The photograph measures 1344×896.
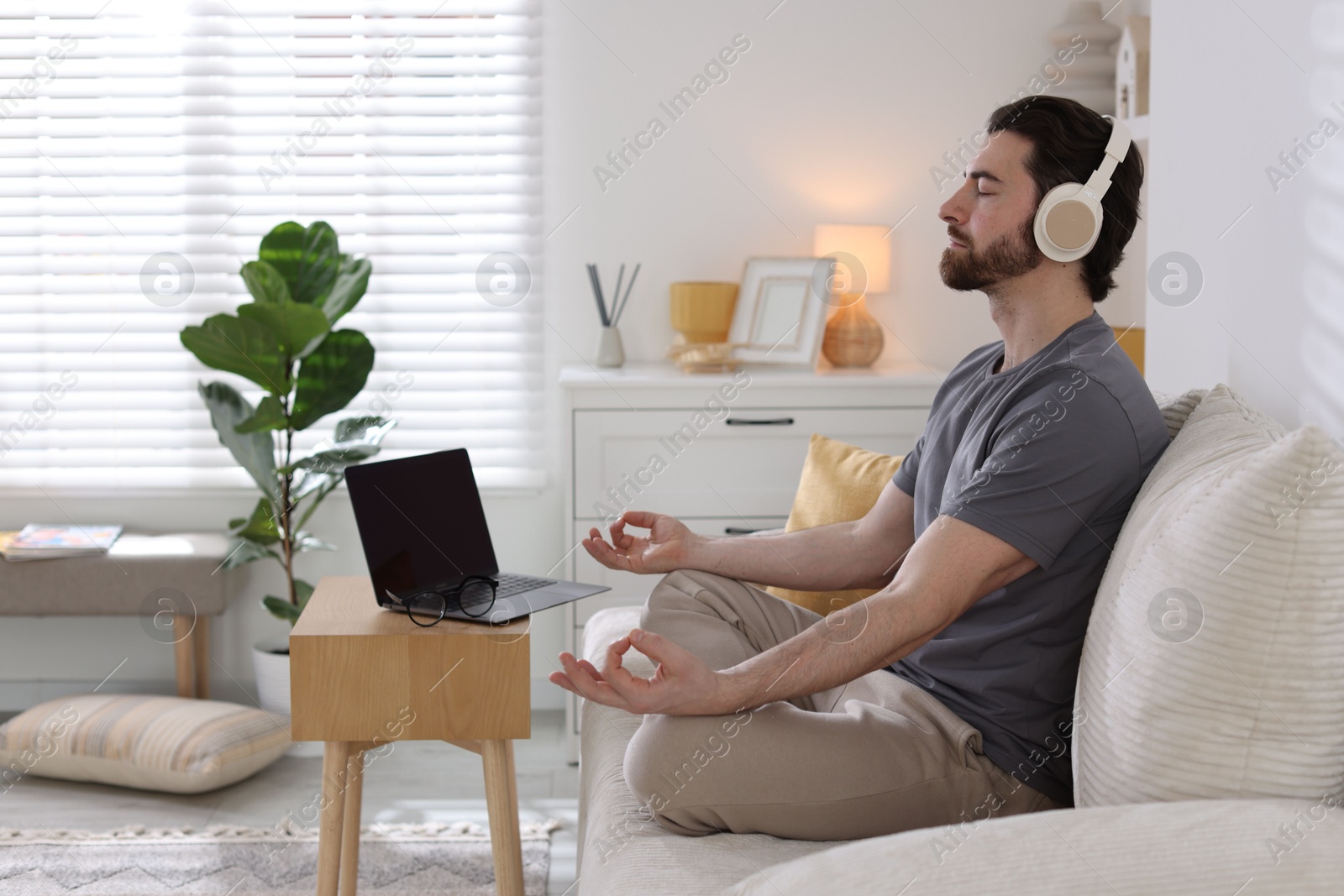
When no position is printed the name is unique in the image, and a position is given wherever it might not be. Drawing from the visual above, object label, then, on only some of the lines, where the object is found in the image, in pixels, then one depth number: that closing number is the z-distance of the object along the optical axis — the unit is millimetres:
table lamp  3139
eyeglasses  1665
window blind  3154
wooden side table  1598
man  1321
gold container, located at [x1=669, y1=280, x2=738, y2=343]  3158
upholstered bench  2967
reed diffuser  3121
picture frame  3084
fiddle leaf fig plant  2711
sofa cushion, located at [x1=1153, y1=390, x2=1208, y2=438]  1490
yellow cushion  2039
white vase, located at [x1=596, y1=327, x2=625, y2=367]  3121
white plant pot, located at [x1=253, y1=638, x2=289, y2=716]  2986
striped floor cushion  2615
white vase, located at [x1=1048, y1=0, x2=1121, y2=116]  3170
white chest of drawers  2893
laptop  1675
